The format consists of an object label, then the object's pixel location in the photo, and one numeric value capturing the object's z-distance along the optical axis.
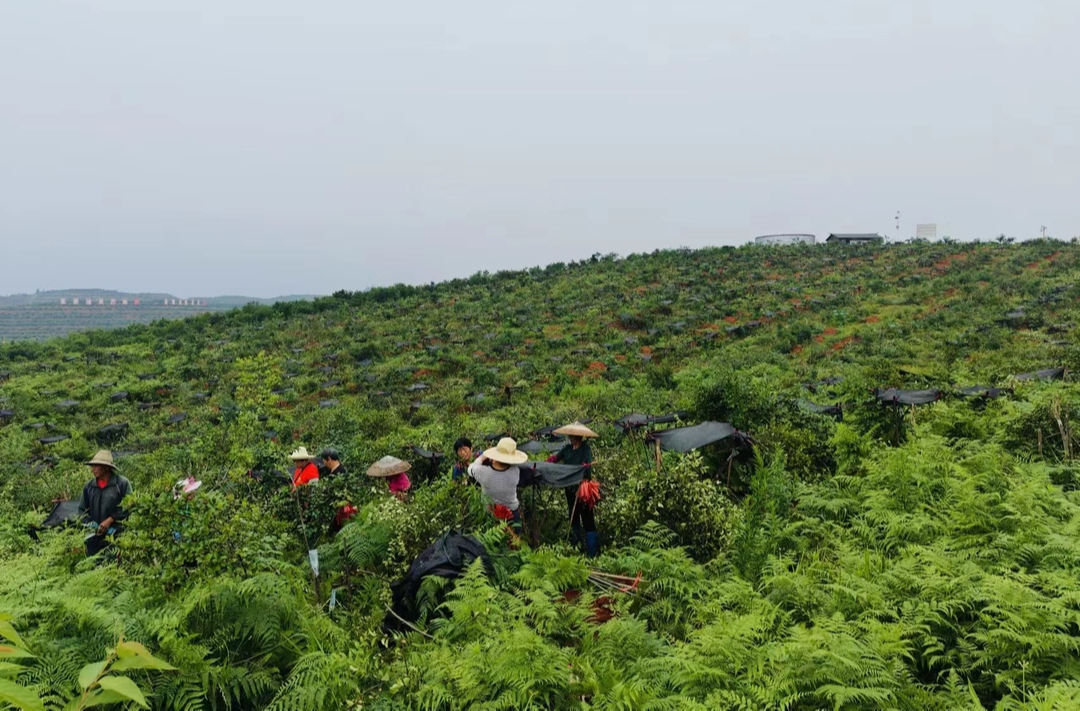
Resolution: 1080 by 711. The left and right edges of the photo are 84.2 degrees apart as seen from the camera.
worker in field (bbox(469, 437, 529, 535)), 6.58
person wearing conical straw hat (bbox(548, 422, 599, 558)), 6.90
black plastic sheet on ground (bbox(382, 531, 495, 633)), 4.85
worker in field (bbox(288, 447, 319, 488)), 7.60
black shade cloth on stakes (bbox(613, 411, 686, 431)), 9.66
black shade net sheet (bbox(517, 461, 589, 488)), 6.86
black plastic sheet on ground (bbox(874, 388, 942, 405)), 9.14
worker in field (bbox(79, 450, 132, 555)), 6.27
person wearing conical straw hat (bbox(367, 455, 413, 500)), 7.85
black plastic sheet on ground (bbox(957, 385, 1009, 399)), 9.86
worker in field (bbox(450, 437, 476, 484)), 7.62
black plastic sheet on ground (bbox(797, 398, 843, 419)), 9.80
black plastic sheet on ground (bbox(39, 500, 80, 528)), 7.87
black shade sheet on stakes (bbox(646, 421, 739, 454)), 7.63
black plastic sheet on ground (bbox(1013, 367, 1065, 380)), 10.92
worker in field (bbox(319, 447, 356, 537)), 7.16
